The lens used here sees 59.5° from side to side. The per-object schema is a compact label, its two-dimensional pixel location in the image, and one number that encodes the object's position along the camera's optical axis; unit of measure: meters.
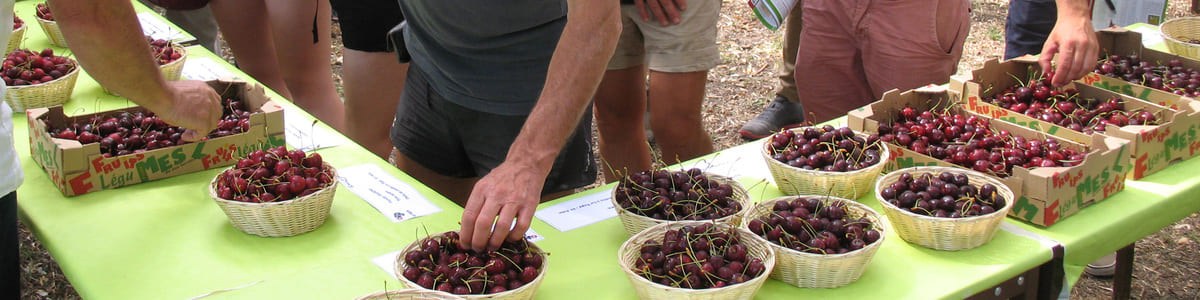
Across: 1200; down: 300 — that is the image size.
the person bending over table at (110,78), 1.97
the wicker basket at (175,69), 2.82
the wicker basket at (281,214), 1.97
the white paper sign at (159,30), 3.36
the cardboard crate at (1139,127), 2.24
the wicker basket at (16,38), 3.10
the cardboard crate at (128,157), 2.19
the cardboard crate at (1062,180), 2.00
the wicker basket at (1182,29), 3.17
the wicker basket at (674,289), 1.61
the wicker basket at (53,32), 3.26
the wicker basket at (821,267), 1.73
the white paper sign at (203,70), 3.01
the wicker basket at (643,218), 1.90
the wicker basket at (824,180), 2.10
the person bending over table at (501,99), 1.89
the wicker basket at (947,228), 1.87
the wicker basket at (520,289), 1.64
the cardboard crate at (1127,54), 2.52
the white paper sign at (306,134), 2.54
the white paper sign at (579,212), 2.09
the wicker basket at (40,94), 2.67
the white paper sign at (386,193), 2.15
